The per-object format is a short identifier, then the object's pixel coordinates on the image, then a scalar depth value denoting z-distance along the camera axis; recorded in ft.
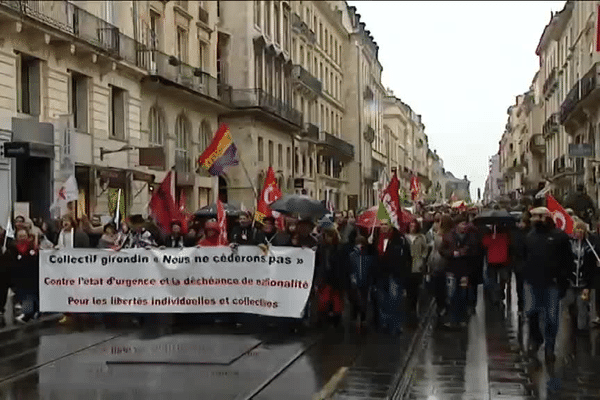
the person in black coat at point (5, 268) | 50.62
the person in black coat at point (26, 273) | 49.47
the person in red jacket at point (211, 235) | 48.78
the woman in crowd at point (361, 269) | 47.03
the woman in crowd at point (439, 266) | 49.29
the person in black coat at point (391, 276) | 45.14
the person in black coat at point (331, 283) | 47.26
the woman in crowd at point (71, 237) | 53.42
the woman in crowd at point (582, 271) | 45.32
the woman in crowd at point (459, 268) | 47.91
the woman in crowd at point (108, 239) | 50.75
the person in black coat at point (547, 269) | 36.86
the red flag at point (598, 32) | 69.38
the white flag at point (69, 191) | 67.56
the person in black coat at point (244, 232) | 51.48
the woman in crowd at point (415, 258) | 53.11
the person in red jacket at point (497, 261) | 56.18
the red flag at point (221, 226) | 49.57
